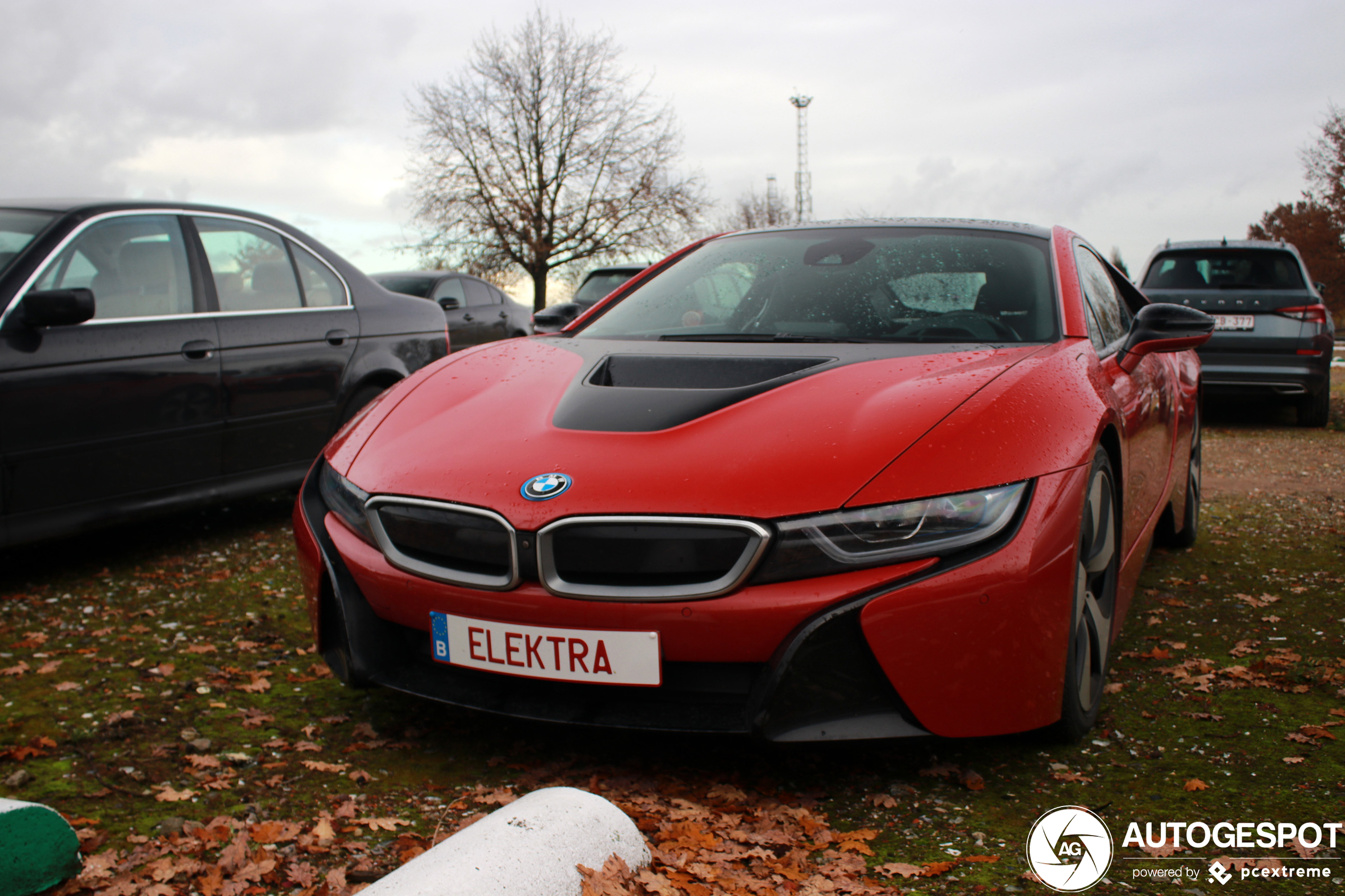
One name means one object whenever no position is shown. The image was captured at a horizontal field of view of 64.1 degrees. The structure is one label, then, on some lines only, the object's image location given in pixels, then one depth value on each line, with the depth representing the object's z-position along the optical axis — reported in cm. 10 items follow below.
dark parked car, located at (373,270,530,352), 1375
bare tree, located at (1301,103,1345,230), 2762
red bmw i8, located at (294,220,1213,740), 224
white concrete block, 178
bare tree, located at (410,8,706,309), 3312
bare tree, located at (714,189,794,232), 5881
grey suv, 977
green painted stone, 200
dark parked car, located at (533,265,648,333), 1388
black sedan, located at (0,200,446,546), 416
